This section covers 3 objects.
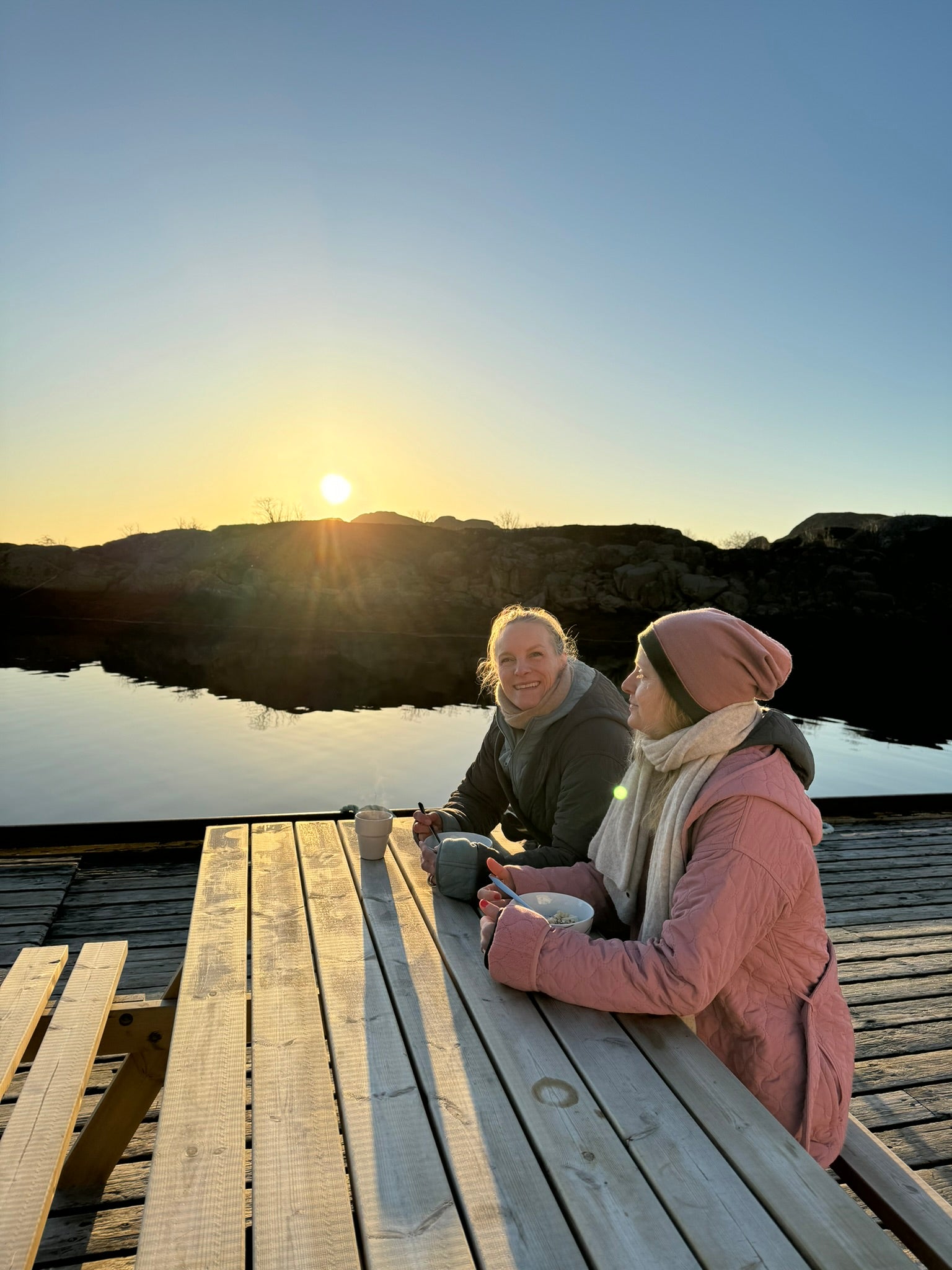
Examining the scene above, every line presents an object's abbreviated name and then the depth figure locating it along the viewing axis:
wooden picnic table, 1.03
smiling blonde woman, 2.66
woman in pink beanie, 1.45
